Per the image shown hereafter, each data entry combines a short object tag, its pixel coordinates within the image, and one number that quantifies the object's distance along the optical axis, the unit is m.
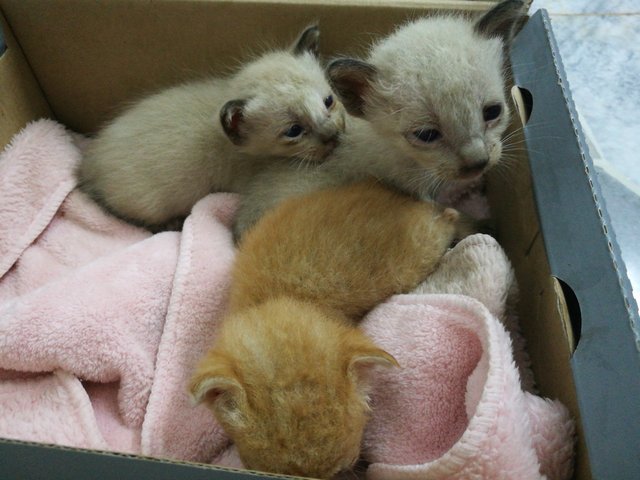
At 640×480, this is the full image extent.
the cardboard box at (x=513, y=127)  0.23
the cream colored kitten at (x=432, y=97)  0.28
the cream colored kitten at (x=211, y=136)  0.34
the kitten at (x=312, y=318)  0.24
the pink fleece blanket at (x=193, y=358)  0.25
